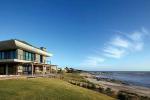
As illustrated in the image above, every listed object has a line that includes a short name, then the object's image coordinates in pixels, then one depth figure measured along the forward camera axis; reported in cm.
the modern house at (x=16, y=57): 1963
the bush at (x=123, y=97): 1386
